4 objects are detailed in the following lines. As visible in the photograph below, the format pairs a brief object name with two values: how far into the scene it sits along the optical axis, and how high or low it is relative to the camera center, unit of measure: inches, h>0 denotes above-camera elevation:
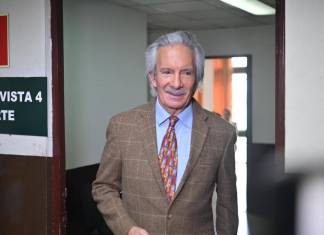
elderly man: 68.7 -7.7
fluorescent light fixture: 199.0 +46.5
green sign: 125.1 +1.1
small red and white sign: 129.4 +19.3
